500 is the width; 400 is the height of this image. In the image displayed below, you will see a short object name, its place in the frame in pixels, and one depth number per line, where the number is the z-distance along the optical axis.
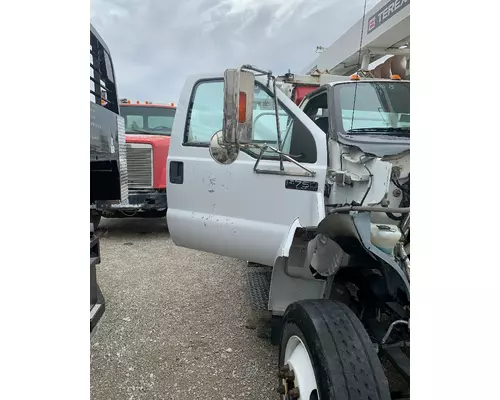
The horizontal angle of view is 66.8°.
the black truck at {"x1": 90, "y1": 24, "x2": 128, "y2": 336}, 2.39
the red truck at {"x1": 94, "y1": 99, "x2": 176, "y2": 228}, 6.12
